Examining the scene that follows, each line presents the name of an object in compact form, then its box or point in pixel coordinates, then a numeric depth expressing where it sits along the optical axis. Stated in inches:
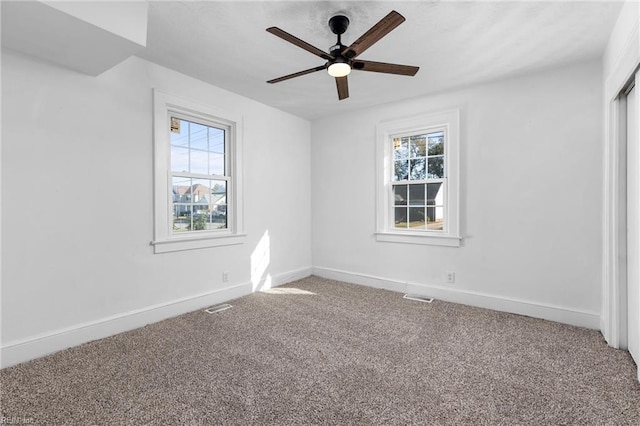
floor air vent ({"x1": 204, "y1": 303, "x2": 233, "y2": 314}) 132.1
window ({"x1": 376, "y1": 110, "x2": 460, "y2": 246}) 144.6
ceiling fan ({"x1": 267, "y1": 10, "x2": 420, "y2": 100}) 73.7
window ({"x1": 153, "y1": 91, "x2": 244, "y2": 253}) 122.6
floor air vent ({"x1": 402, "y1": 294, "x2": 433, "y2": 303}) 146.2
